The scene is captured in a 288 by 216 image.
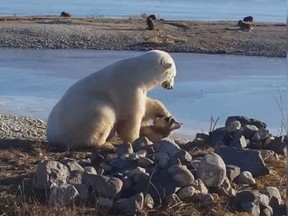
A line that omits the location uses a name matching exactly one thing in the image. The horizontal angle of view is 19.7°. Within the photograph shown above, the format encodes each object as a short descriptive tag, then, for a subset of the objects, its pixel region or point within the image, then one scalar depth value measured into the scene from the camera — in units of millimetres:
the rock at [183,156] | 6965
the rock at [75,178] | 6405
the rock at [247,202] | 6186
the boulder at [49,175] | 6348
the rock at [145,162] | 6822
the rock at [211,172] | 6523
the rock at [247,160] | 7191
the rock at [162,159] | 6738
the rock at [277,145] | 8102
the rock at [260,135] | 8328
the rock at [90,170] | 6652
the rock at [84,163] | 7222
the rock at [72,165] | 6768
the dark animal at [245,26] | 36219
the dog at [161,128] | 9406
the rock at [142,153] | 7263
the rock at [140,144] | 7812
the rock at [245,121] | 9055
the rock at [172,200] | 6172
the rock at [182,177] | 6395
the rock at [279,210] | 6027
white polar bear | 8820
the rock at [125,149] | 7469
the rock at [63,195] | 6066
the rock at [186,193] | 6293
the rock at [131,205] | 6035
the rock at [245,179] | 6930
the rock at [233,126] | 8484
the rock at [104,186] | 6215
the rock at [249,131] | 8398
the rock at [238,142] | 7906
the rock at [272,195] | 6404
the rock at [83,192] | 6152
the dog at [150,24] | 35447
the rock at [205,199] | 6254
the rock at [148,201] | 6116
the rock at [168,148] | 7273
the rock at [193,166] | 6696
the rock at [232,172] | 6863
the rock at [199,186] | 6414
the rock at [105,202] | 6121
